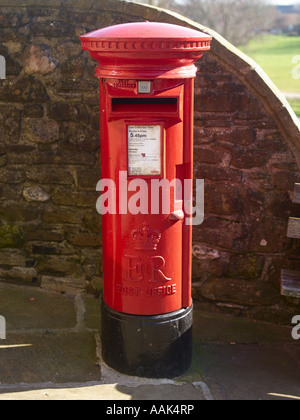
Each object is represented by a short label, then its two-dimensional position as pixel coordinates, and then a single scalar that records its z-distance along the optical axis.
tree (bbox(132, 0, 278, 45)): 26.27
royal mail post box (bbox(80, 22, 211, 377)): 2.88
